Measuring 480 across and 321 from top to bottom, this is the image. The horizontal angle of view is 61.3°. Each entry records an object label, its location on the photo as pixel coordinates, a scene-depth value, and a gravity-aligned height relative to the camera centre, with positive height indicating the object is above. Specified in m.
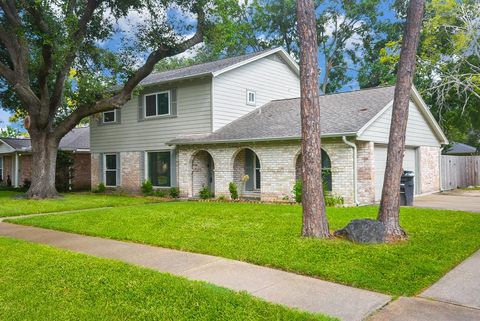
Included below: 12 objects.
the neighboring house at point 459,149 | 31.52 +1.16
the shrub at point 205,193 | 16.82 -1.05
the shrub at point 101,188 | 20.80 -0.91
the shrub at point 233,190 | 15.76 -0.86
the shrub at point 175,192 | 17.62 -1.00
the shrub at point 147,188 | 18.64 -0.85
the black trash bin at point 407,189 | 13.28 -0.79
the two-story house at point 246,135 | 13.52 +1.31
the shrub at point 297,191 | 13.71 -0.82
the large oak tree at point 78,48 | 16.58 +5.17
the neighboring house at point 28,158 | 24.56 +0.86
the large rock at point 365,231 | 7.15 -1.18
